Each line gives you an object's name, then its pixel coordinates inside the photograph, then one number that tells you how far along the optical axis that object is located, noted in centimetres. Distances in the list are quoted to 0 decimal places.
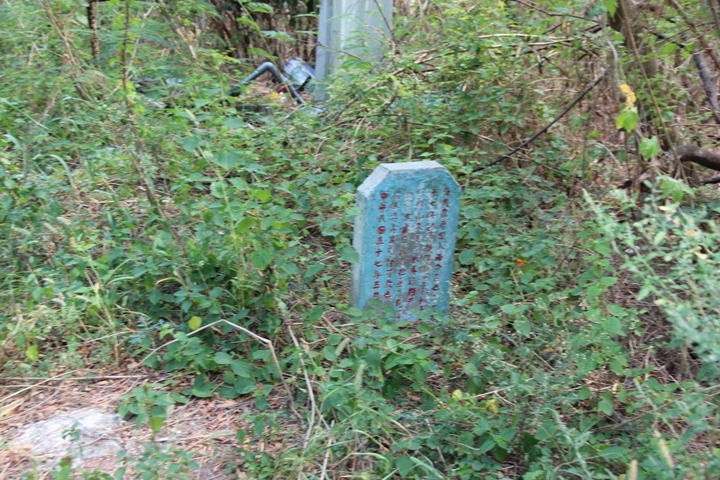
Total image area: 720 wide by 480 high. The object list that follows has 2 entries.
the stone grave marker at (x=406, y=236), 325
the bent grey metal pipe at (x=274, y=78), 497
